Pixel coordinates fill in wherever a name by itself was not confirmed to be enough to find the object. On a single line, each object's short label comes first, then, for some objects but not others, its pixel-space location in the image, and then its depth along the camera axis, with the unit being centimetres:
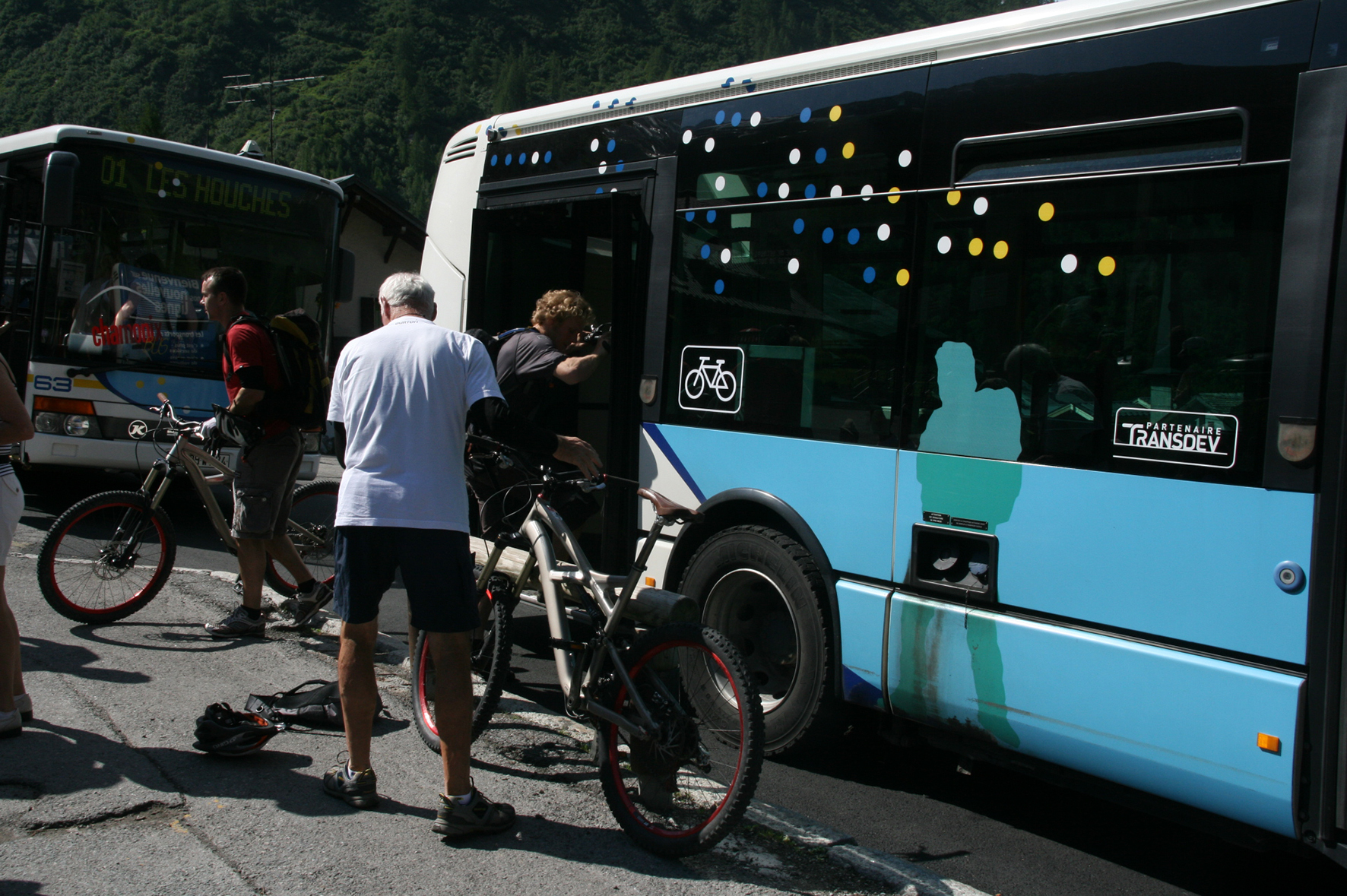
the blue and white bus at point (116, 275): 805
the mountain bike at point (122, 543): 548
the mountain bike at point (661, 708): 317
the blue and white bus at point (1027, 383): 294
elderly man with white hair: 330
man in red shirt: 537
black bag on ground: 412
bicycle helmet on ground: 381
